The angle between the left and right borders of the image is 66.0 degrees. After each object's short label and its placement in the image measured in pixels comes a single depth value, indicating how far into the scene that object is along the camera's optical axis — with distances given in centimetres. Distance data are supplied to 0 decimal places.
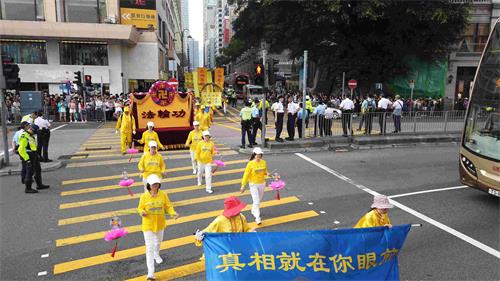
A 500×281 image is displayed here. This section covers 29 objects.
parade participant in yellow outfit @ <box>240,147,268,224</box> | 829
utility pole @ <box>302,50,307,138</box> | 1692
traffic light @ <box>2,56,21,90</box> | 1433
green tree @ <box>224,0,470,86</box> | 3097
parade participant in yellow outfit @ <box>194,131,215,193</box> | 1059
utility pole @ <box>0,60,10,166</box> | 1367
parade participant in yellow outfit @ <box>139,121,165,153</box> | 1148
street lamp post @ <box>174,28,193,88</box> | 7956
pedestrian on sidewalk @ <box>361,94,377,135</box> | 1864
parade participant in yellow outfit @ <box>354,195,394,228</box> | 539
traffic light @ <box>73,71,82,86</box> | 2693
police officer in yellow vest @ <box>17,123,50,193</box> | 1040
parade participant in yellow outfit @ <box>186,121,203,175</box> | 1193
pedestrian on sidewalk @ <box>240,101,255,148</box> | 1656
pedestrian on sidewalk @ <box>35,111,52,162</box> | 1384
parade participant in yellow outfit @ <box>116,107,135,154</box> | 1578
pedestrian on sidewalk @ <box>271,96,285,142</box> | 1744
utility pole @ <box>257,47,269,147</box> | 1594
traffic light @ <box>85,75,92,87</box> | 2946
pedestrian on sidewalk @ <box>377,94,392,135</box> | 1858
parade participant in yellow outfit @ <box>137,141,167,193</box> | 895
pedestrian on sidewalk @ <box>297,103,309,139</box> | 1848
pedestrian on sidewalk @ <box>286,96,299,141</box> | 1744
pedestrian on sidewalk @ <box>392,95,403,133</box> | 1861
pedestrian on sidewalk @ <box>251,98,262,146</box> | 1720
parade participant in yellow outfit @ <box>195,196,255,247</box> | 531
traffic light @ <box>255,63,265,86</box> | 1567
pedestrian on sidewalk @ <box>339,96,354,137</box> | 1841
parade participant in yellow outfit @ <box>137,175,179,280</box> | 594
